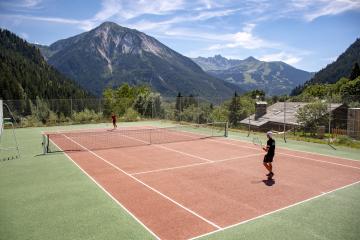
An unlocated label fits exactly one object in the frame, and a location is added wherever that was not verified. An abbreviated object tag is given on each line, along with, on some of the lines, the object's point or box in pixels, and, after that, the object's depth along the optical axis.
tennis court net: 19.11
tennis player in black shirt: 11.71
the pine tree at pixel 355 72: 79.13
